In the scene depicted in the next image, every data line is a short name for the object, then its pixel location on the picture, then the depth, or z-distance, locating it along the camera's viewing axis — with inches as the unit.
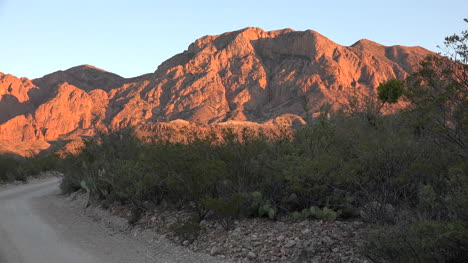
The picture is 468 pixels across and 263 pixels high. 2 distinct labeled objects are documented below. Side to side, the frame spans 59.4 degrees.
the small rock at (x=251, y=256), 310.5
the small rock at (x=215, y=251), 330.1
